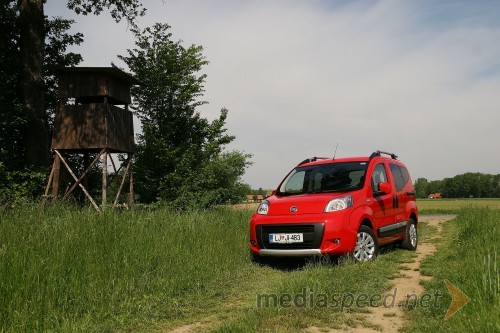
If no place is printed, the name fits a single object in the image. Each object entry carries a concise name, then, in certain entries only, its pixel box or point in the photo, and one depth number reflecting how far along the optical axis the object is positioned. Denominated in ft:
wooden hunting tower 51.67
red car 23.61
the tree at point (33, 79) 53.78
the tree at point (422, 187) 426.26
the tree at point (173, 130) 72.23
